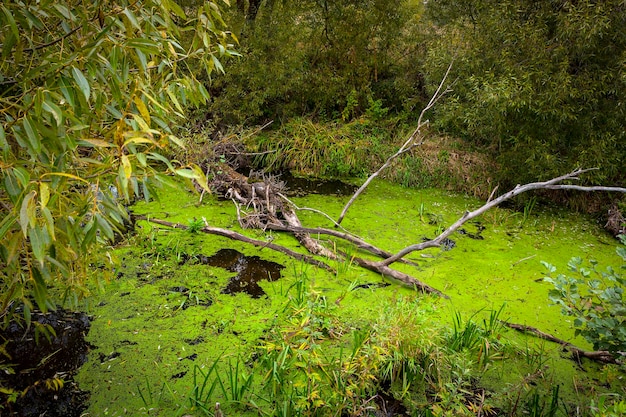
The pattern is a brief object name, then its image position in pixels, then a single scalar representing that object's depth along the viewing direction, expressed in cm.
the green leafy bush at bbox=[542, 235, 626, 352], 227
